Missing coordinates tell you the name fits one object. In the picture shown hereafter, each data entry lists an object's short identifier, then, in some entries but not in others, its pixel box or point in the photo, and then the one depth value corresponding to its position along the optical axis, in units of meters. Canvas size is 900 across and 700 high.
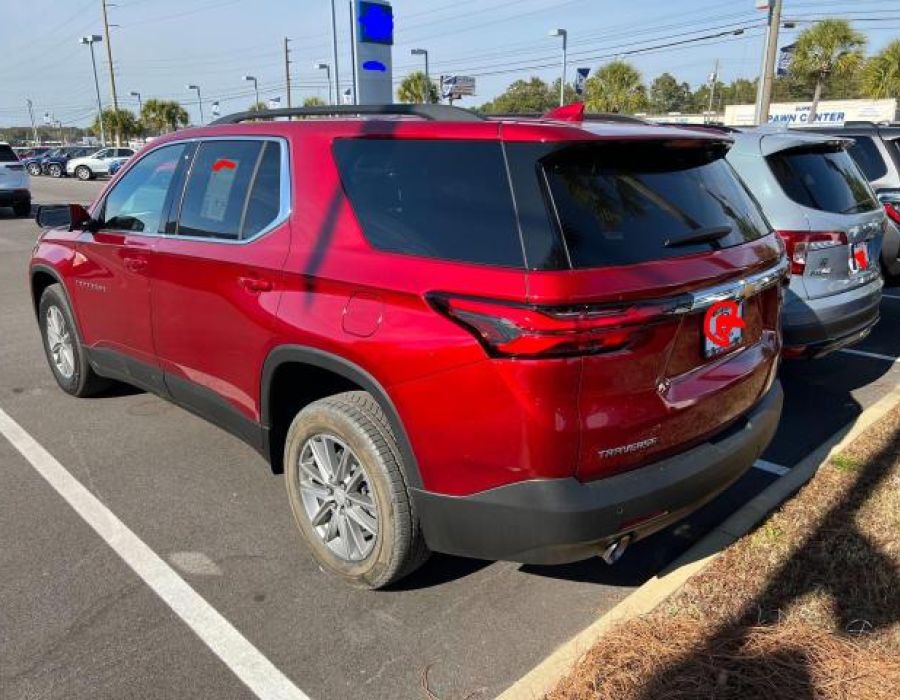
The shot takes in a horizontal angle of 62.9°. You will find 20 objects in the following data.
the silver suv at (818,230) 4.71
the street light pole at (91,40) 53.53
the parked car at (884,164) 6.93
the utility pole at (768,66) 18.09
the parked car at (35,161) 45.97
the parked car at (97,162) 38.00
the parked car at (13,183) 18.44
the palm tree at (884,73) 39.44
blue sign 8.71
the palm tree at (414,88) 56.47
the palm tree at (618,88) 46.50
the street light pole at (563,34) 36.00
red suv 2.28
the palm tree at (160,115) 68.25
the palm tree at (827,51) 33.34
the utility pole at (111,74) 50.10
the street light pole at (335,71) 13.55
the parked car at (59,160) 42.91
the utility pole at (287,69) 54.92
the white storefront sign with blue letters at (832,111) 39.84
